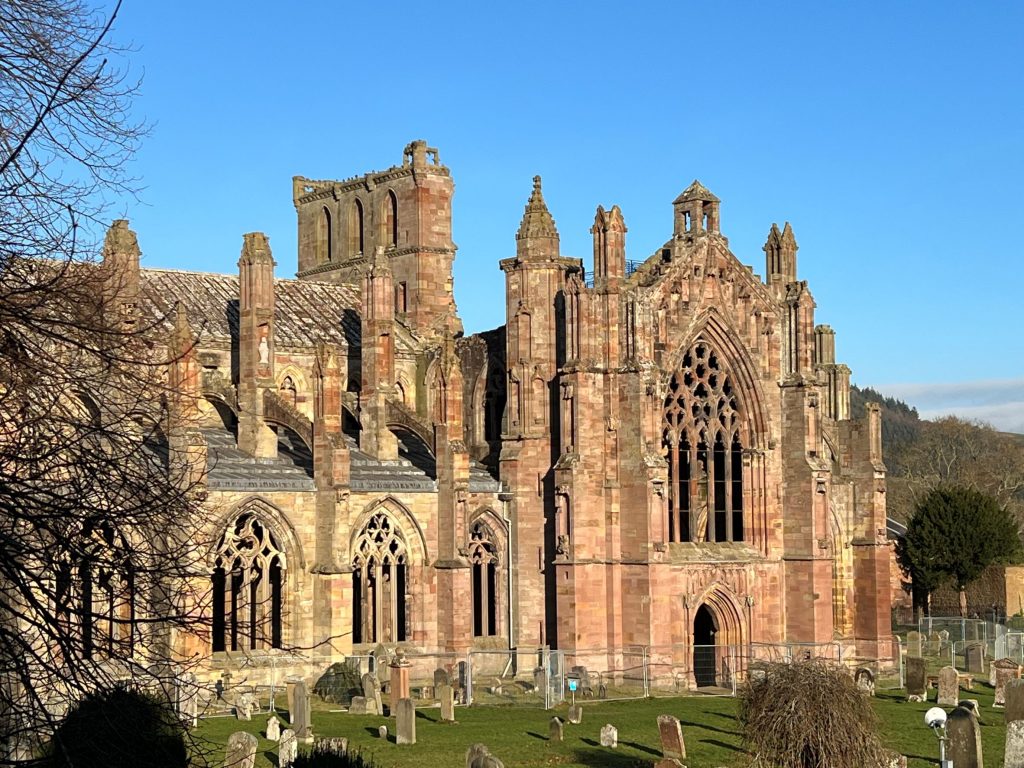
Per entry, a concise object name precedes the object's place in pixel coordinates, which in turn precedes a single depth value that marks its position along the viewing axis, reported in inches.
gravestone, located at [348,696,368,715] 1657.2
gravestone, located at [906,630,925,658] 2228.1
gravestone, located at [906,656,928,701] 1843.0
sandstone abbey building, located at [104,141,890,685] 1882.4
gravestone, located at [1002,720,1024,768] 1250.0
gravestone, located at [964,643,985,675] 2164.1
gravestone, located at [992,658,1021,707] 1778.4
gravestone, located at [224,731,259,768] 1162.1
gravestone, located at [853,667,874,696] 1787.6
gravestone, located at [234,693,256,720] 1531.7
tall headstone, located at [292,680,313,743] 1434.5
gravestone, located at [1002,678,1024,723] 1419.8
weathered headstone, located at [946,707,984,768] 1195.3
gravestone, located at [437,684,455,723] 1599.4
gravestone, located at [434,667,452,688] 1800.0
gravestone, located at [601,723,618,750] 1401.3
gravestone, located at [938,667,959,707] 1733.5
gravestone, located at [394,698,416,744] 1409.9
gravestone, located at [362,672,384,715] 1656.0
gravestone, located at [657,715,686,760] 1312.7
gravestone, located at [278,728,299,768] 1216.2
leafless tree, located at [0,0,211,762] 566.9
